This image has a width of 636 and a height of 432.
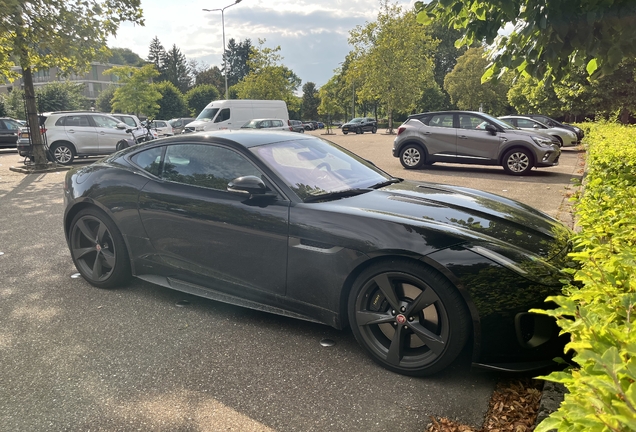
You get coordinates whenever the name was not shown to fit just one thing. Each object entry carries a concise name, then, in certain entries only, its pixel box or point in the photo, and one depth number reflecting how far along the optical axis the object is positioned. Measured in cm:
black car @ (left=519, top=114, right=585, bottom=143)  2200
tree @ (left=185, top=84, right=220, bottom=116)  7600
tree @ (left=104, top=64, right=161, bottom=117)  4784
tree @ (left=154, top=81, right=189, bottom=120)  6544
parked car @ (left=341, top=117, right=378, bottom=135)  4753
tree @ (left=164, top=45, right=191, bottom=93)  9381
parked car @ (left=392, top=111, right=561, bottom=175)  1220
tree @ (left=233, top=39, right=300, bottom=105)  4859
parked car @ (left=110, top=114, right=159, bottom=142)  1838
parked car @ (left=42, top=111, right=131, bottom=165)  1622
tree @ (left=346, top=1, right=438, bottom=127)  4428
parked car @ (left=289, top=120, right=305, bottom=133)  4746
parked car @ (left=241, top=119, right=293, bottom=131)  2336
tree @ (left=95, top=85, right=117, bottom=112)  7562
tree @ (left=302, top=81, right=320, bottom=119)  8950
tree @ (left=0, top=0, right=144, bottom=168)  1305
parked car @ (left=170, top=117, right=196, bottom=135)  3916
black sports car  273
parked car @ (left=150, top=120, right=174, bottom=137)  2801
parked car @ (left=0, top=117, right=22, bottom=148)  2297
